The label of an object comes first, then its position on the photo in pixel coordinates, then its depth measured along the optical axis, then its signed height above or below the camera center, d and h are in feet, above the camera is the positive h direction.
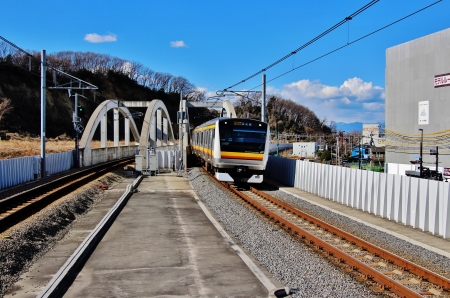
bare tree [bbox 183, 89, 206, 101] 397.51 +37.48
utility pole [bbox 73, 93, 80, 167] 95.12 +1.09
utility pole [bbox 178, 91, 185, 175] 98.53 +2.29
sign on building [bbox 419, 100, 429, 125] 118.11 +6.95
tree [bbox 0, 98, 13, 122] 215.84 +13.47
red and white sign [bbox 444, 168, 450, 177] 76.51 -6.25
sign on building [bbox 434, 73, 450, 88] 110.22 +14.79
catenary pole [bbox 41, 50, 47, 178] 75.41 +5.34
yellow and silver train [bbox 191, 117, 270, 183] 65.10 -2.03
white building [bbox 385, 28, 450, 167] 112.16 +11.25
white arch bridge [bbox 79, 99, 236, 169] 105.19 -0.77
